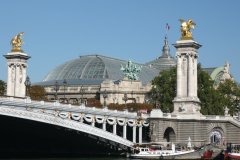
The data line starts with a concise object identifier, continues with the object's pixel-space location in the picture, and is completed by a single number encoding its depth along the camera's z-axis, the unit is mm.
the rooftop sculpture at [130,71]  130375
